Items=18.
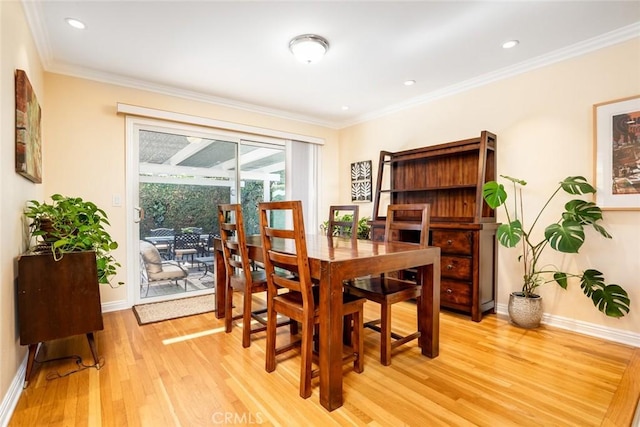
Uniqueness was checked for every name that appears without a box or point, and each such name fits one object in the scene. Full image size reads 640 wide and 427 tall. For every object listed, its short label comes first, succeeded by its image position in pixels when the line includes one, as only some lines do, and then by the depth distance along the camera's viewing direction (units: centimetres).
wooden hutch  289
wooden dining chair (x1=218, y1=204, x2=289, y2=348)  228
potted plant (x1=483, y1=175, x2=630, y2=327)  238
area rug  297
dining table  160
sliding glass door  346
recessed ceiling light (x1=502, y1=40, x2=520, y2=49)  255
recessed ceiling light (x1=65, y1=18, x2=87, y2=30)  230
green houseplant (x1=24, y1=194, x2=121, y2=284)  198
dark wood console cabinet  181
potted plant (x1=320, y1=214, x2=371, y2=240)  417
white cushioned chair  345
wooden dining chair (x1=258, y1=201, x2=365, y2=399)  168
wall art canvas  185
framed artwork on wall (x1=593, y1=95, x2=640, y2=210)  235
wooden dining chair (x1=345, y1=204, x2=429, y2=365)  199
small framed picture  453
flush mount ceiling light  249
